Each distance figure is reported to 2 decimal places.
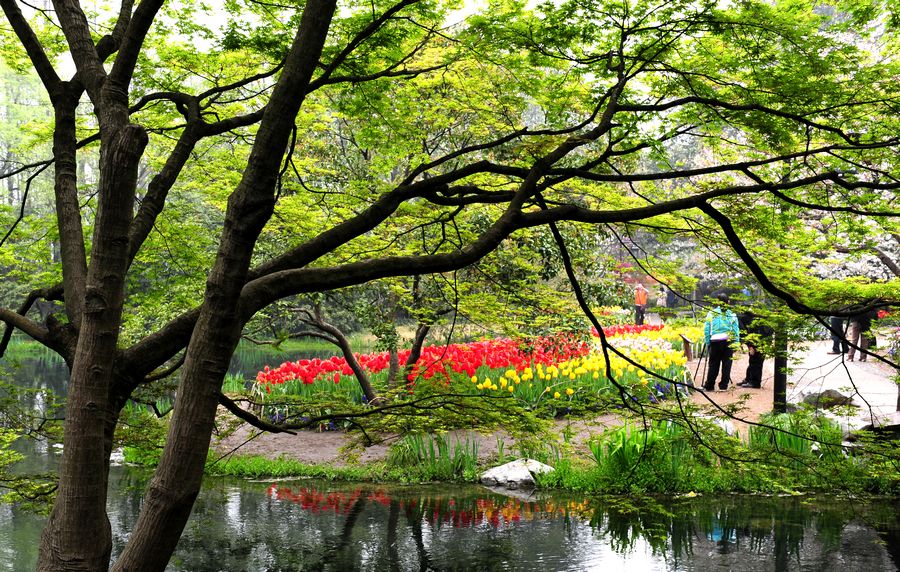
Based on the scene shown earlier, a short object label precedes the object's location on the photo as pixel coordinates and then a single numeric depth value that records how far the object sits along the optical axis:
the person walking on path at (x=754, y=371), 12.42
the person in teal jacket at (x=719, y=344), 11.88
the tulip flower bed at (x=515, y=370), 11.54
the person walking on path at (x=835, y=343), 14.06
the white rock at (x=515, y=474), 9.75
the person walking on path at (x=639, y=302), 22.83
